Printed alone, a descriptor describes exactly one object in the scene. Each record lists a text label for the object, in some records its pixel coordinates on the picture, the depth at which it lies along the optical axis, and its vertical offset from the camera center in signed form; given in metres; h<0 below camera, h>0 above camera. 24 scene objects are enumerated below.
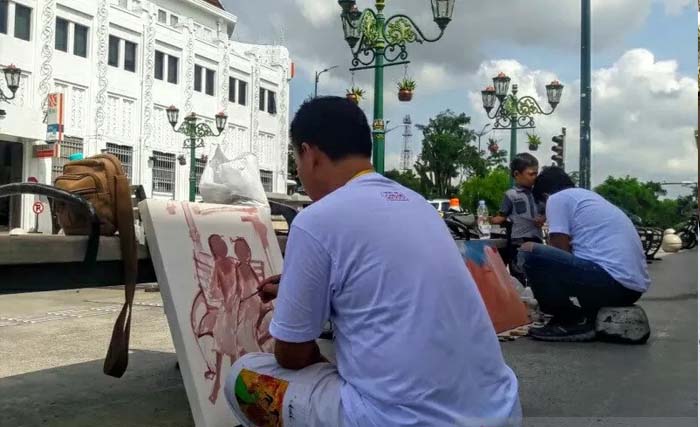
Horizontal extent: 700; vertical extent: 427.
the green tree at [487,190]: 50.91 +2.39
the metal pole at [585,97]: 13.66 +2.39
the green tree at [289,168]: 47.22 +3.30
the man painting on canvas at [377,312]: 1.85 -0.24
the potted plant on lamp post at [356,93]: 14.70 +2.55
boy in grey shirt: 7.18 +0.16
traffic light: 23.86 +2.43
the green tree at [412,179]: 60.09 +3.62
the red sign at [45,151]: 28.41 +2.50
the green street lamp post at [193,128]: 25.33 +3.32
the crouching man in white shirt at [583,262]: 5.29 -0.27
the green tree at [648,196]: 71.12 +3.01
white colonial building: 28.62 +6.29
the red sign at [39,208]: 17.58 +0.18
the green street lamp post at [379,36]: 12.42 +3.16
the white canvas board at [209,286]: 2.81 -0.28
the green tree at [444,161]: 63.88 +5.43
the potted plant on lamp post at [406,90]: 15.09 +2.69
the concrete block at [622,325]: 5.36 -0.73
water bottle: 8.14 -0.03
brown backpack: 2.84 +0.04
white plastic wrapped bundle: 3.66 +0.17
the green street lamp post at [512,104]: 17.70 +3.00
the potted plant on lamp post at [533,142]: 21.97 +2.47
